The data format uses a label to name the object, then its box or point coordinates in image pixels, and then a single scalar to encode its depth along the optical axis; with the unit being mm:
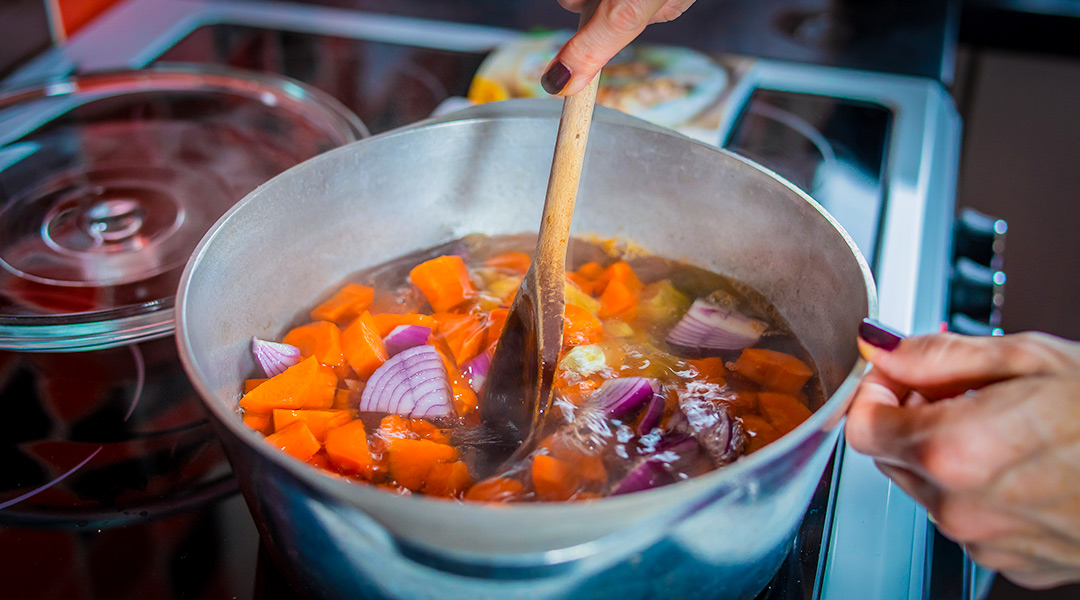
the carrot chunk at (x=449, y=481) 721
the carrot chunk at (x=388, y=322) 929
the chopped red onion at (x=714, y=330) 929
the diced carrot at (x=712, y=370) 878
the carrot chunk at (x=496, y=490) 684
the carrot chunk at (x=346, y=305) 974
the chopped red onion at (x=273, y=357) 868
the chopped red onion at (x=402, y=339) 912
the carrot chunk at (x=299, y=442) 746
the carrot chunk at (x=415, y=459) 748
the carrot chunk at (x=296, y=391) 812
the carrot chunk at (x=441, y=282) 999
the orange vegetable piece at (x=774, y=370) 857
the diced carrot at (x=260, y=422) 807
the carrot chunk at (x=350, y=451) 747
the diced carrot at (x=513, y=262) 1064
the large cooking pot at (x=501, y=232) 510
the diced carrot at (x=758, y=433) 769
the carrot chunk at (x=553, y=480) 690
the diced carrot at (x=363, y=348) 888
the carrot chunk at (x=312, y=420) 790
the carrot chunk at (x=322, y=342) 894
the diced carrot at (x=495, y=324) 935
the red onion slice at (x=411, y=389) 826
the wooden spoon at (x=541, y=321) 810
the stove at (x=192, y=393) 753
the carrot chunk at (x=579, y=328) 922
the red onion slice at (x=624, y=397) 797
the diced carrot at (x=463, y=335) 911
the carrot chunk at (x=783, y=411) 790
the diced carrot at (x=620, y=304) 988
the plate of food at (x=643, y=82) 1302
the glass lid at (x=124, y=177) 1002
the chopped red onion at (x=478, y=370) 875
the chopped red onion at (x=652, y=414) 780
